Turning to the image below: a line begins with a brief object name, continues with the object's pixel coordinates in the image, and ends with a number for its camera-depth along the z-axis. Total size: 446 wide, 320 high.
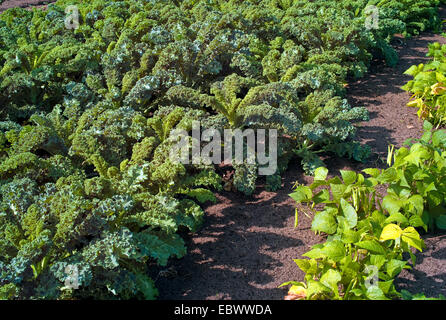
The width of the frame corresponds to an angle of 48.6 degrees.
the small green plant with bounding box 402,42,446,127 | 5.18
